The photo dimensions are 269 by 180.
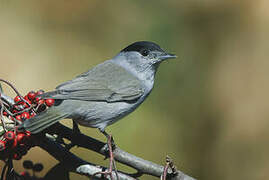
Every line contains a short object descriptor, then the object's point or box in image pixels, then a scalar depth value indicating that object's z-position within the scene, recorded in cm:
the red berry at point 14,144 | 553
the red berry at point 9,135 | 532
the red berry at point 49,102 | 673
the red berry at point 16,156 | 579
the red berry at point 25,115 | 600
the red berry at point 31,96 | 623
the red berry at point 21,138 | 563
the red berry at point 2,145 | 542
